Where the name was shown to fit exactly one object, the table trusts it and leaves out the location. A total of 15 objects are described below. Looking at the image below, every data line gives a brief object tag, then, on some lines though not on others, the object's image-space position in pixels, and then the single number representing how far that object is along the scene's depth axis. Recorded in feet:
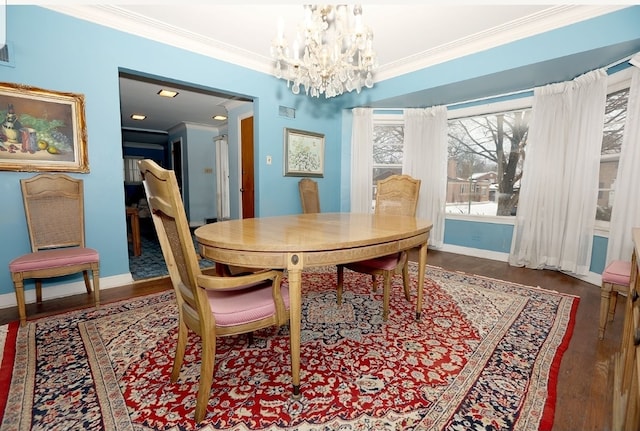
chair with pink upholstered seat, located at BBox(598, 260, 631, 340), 5.75
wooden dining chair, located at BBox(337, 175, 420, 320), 6.72
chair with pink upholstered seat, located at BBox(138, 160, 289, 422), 3.61
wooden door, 15.11
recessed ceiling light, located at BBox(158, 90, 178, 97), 14.30
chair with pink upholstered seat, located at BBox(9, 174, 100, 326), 6.65
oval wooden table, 4.24
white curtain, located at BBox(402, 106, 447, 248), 13.92
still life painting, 7.37
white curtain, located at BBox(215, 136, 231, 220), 21.61
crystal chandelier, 6.83
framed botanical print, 13.20
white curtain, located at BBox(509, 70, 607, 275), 9.57
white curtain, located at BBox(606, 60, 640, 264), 8.12
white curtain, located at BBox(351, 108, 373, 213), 14.87
